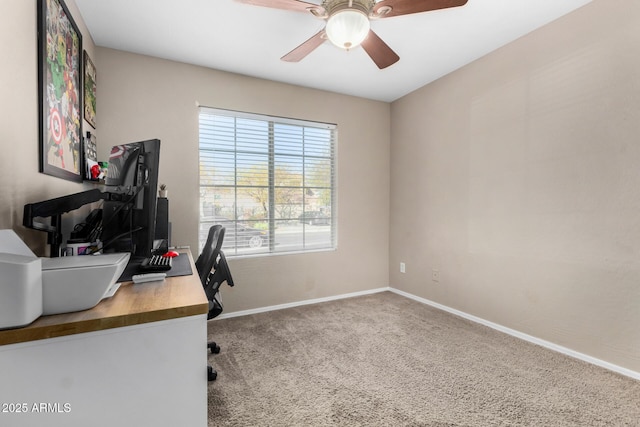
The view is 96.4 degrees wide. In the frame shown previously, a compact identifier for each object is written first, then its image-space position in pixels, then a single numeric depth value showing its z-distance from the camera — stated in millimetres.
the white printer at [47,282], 725
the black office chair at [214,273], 1846
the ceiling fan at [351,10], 1556
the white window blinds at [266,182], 2906
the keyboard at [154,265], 1321
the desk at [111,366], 765
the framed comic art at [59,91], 1404
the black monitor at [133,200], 1184
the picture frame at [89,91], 2129
